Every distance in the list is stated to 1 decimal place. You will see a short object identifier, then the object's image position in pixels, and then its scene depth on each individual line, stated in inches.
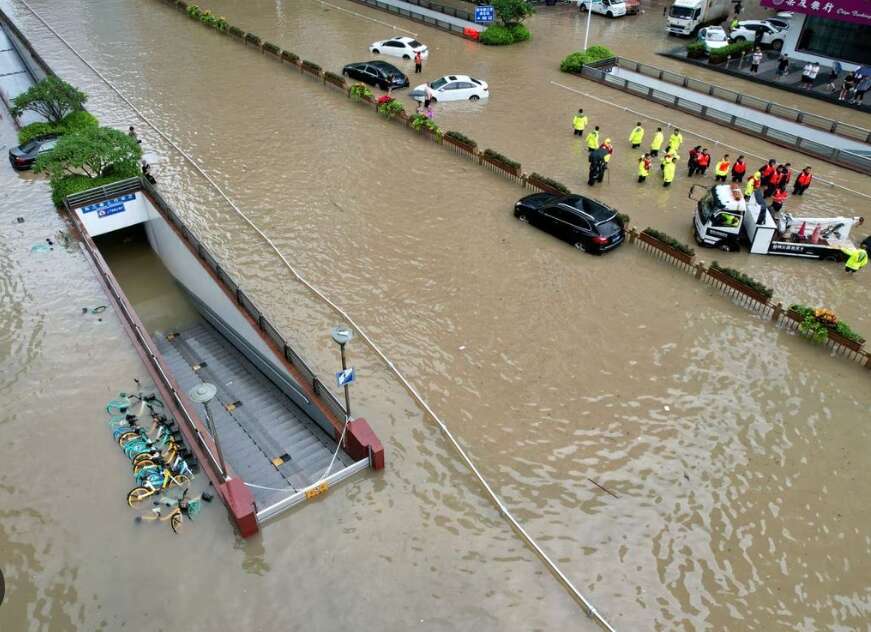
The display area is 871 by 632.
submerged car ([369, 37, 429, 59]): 1366.9
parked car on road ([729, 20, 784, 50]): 1439.5
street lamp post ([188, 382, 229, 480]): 370.6
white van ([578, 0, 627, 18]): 1712.6
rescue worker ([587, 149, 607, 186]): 879.7
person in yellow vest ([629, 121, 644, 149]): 995.9
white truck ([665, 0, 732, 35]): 1539.1
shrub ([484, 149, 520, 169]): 899.4
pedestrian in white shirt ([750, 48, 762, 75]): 1298.0
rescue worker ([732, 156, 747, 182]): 888.3
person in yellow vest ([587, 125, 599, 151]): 953.2
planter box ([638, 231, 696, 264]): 720.0
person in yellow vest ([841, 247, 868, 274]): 712.4
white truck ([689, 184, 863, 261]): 748.6
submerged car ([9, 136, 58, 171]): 922.7
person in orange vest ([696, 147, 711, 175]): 901.8
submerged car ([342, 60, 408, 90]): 1197.7
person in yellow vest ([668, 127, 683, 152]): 903.1
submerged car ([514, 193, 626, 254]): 746.2
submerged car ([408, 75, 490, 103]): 1160.8
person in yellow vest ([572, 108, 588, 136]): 1030.7
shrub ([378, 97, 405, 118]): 1069.8
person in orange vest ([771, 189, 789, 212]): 816.3
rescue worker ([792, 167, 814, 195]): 868.6
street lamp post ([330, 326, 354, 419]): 421.4
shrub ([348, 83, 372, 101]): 1131.3
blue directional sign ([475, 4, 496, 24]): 1528.1
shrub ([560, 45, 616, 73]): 1296.8
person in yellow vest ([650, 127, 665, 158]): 952.9
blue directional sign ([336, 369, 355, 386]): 465.1
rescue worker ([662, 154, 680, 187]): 877.8
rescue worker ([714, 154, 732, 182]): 885.2
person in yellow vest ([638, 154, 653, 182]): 892.0
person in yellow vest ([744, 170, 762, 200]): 796.6
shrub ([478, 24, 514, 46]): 1469.0
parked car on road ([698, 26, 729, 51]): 1413.6
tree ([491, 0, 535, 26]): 1462.8
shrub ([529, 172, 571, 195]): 845.8
